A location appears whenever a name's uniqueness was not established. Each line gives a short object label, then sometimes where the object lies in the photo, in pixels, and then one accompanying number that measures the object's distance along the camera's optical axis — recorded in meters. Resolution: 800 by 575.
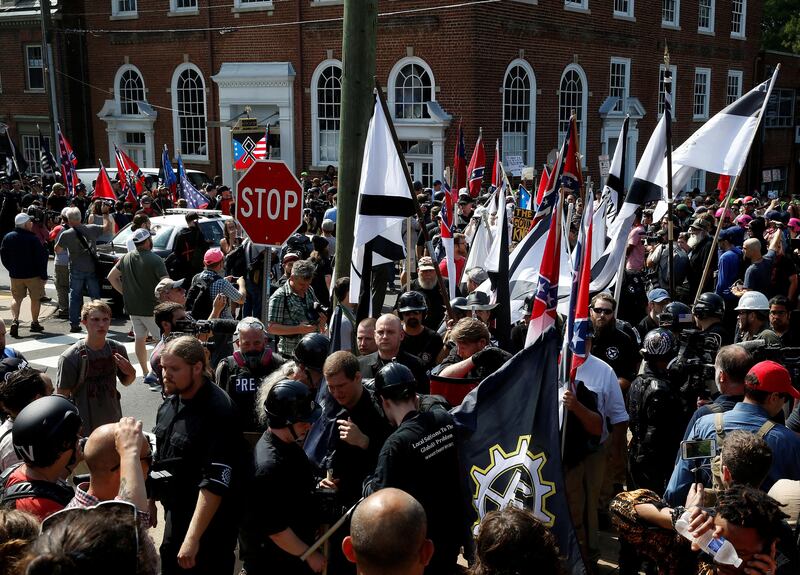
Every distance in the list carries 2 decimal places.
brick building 24.19
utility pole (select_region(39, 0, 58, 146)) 27.20
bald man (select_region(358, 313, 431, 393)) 5.62
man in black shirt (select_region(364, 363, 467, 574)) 3.82
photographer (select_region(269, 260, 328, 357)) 7.72
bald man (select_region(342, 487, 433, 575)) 2.71
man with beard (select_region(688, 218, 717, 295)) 11.16
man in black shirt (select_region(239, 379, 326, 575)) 3.89
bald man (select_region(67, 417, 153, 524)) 3.52
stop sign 6.41
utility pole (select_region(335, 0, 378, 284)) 7.03
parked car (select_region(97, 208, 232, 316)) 13.91
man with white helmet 7.03
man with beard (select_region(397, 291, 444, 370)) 6.55
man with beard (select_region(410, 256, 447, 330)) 8.81
